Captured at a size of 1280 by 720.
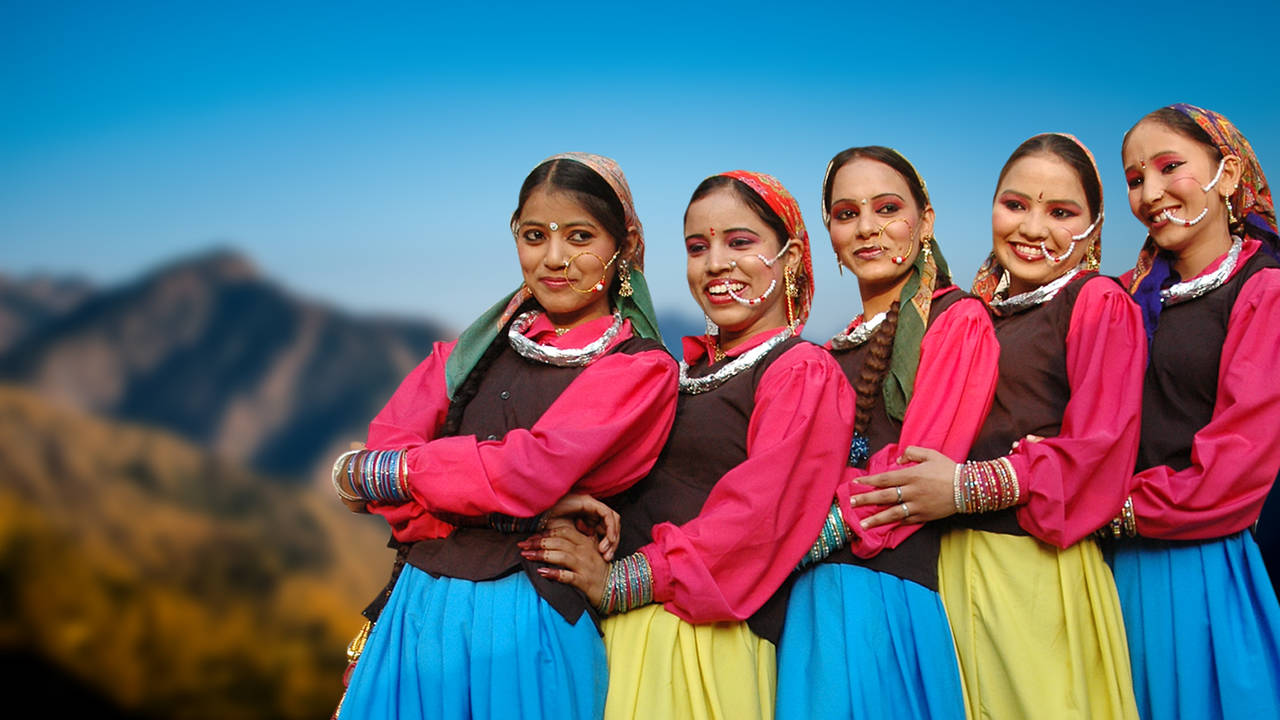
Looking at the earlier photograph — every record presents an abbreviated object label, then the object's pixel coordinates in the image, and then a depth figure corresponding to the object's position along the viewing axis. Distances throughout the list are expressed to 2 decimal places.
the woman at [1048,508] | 3.16
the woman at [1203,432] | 3.29
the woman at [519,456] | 2.88
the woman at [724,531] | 2.95
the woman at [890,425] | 3.03
